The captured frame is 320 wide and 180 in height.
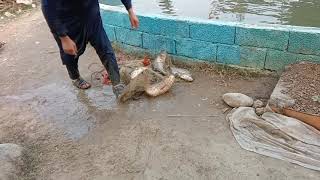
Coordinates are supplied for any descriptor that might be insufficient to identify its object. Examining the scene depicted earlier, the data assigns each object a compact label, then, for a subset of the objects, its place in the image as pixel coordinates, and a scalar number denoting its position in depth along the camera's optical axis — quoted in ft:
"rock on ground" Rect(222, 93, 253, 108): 8.64
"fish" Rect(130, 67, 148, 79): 9.55
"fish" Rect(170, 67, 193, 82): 10.14
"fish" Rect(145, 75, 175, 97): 9.43
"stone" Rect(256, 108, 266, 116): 8.24
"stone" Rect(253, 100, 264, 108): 8.57
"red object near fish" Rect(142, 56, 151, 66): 10.64
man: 7.93
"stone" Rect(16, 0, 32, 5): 18.51
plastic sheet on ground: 7.04
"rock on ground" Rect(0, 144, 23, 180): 6.79
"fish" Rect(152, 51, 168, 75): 10.13
